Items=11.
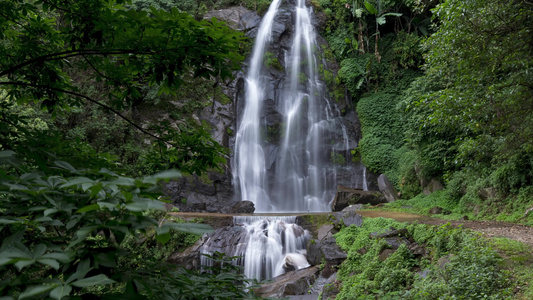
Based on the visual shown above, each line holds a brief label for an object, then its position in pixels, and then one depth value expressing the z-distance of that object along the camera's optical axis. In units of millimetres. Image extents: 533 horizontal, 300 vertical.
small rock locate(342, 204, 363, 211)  13683
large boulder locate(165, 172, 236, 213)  15891
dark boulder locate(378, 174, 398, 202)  16227
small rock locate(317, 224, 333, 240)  10125
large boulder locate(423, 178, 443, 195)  15031
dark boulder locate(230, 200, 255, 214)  14633
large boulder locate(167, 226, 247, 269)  10500
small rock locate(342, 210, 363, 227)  9917
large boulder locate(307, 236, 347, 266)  8773
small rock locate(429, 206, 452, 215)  12289
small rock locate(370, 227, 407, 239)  8188
